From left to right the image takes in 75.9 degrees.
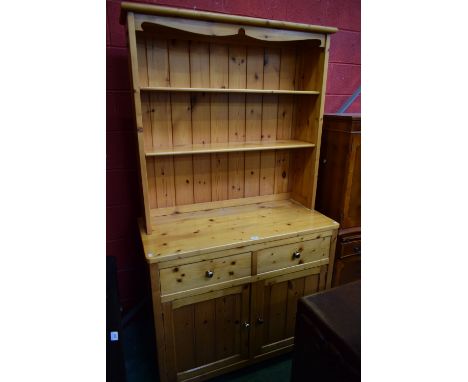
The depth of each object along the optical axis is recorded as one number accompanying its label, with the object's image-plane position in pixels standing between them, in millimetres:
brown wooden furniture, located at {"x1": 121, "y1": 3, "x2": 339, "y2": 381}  1467
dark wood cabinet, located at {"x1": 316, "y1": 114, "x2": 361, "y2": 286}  1733
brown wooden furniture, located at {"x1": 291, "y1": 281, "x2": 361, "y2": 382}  833
